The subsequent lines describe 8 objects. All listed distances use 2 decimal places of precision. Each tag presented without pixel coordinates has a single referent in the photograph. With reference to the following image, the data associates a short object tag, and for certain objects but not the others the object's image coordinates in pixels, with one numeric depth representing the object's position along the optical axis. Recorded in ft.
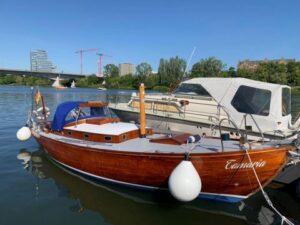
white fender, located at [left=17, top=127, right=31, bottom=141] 33.12
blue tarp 27.71
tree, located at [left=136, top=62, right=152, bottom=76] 279.82
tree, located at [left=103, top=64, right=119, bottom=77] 320.69
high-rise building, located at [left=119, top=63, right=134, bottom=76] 477.91
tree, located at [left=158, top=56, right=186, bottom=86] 179.83
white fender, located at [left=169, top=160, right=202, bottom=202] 16.67
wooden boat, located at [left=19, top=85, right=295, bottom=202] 17.33
